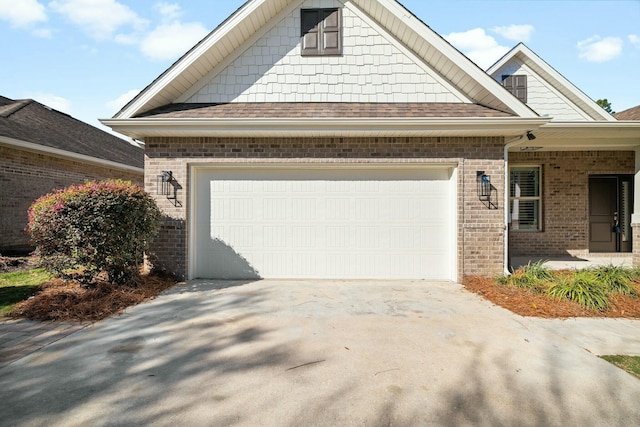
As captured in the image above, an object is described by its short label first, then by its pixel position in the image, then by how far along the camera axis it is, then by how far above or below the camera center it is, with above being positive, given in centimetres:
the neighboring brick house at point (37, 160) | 908 +183
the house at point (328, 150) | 641 +126
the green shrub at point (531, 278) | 568 -120
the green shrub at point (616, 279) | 543 -115
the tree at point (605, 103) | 3603 +1215
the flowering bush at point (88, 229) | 495 -23
